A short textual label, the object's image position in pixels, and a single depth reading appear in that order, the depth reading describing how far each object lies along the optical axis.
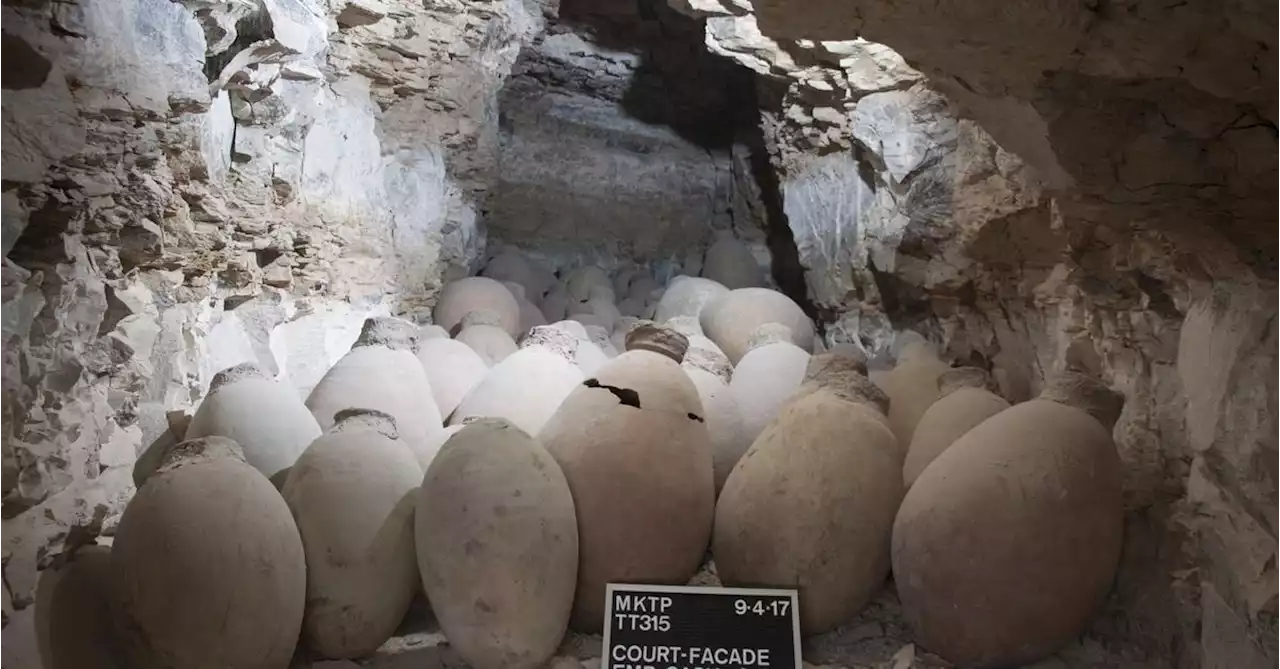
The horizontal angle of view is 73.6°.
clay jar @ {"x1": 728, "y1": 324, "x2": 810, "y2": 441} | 1.98
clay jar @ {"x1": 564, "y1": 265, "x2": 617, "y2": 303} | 4.24
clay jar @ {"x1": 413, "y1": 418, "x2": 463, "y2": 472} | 1.80
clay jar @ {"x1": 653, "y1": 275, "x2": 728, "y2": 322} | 3.59
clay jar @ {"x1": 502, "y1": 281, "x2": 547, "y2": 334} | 3.54
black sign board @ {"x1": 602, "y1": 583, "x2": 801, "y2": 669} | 1.37
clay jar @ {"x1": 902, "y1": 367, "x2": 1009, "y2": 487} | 1.73
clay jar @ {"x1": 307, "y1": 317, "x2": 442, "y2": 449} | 1.94
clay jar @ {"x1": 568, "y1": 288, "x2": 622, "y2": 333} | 3.81
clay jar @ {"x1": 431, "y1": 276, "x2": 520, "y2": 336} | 3.26
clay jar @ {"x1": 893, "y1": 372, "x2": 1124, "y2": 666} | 1.41
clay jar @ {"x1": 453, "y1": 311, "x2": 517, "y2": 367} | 2.84
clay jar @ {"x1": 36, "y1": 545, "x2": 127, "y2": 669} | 1.39
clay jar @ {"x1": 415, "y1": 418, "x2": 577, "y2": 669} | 1.40
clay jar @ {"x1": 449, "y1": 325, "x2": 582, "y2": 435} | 1.95
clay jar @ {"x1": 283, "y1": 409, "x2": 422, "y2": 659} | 1.45
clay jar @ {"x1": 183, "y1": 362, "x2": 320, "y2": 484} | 1.73
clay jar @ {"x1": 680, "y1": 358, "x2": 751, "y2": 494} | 1.83
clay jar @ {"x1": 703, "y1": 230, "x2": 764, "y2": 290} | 4.26
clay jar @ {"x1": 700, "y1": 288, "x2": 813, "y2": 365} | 3.01
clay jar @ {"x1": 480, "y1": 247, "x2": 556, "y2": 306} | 4.07
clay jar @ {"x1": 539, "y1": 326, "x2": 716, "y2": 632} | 1.52
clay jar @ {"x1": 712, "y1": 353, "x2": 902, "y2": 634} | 1.51
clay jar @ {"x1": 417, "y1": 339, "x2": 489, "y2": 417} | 2.27
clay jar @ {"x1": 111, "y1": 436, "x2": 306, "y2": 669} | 1.33
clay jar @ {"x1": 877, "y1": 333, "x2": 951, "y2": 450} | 2.01
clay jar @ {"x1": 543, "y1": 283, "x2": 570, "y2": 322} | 3.93
